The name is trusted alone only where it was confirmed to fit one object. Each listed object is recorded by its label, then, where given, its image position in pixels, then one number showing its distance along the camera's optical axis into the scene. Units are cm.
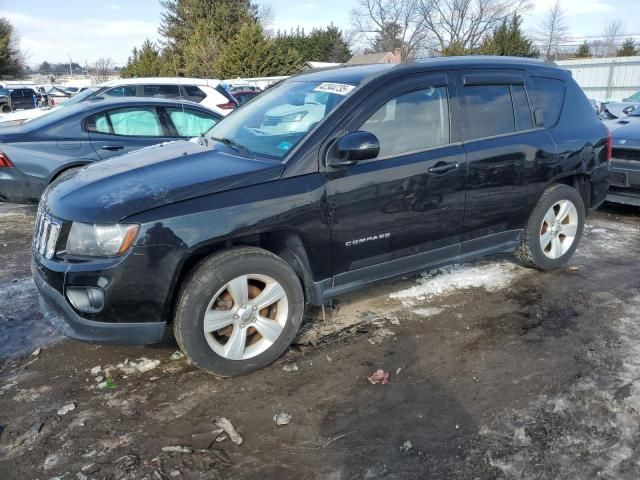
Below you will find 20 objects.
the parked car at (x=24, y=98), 2634
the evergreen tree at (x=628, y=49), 4334
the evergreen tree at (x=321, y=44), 5750
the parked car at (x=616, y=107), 1083
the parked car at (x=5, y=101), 2466
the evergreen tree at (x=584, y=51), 4984
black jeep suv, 290
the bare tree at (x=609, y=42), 6270
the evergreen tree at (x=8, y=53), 5316
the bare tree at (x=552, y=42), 6072
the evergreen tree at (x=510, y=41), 3516
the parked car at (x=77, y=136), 614
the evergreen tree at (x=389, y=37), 5931
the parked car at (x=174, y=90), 1039
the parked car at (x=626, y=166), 658
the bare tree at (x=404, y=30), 5807
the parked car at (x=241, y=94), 1808
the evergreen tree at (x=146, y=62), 4547
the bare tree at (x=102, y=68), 7004
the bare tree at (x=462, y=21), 5422
